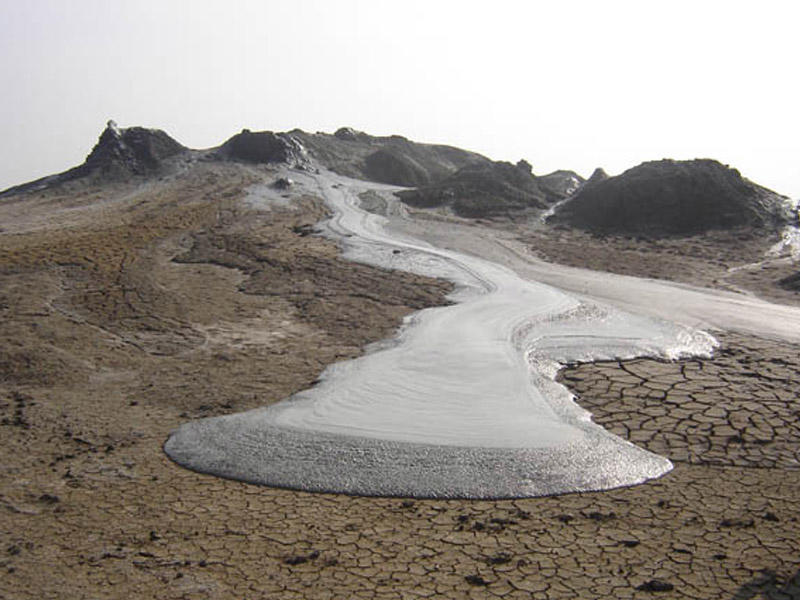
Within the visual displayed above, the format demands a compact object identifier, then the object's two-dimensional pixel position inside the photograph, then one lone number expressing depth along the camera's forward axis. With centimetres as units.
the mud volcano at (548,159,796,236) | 2355
